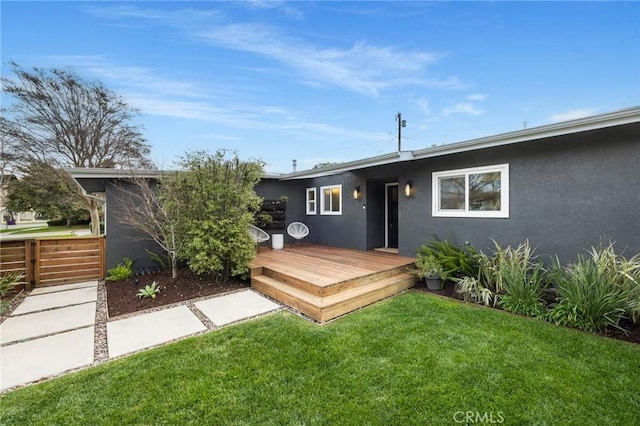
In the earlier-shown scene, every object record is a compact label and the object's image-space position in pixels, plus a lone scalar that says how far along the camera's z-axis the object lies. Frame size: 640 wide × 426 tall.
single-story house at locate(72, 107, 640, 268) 4.23
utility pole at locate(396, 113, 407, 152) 18.25
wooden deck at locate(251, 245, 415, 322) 4.39
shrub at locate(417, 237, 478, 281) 5.32
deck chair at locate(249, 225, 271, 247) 7.63
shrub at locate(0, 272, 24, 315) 5.09
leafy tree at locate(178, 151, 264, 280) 5.63
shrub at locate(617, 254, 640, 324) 3.59
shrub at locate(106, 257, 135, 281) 6.36
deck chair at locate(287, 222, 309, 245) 9.30
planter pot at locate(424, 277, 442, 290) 5.42
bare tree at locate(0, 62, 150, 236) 12.88
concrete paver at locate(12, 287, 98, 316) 4.76
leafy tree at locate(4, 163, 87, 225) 13.56
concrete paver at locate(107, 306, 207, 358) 3.41
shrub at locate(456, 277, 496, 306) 4.63
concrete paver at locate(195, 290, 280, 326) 4.23
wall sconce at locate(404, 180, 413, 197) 7.13
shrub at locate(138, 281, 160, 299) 5.06
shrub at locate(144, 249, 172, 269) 7.01
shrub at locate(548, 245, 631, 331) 3.59
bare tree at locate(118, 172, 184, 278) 5.84
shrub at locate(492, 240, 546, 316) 4.24
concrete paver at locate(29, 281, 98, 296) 5.79
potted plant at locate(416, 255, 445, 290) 5.40
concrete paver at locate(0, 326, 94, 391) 2.79
